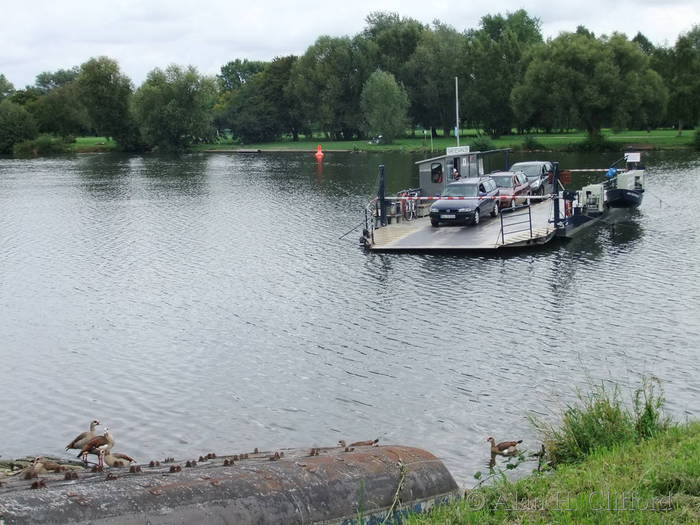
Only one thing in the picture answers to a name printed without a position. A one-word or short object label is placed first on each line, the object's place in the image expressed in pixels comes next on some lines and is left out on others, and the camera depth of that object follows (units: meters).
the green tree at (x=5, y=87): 170.88
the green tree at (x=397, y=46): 111.56
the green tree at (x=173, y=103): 117.56
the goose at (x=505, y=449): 14.43
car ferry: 33.22
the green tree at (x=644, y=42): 130.38
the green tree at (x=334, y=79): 112.69
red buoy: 99.84
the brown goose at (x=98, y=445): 13.90
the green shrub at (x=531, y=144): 92.82
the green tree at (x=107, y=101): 128.62
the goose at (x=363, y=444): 12.81
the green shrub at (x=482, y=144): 93.88
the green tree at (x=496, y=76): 102.44
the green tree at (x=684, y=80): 90.62
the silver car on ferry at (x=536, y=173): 43.06
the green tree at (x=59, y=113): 137.25
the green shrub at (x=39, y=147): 125.69
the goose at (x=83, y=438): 14.91
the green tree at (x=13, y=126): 128.38
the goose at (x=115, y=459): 13.39
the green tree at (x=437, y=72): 106.31
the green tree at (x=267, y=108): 127.56
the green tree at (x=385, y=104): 104.69
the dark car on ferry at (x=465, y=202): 35.97
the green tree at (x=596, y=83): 84.81
